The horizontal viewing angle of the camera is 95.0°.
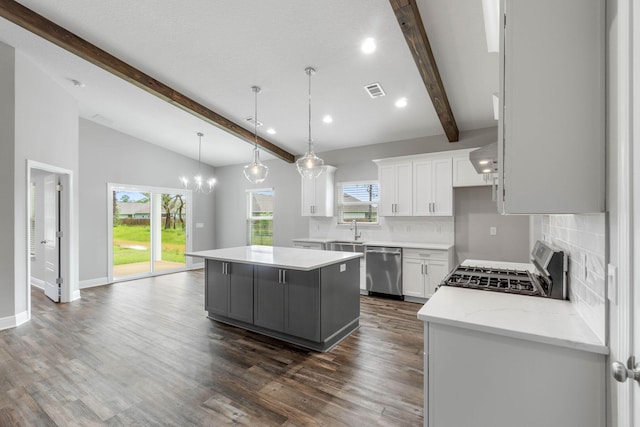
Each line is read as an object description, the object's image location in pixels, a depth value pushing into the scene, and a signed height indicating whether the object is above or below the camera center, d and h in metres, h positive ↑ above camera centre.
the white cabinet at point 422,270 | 4.49 -0.91
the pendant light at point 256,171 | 3.67 +0.53
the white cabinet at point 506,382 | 1.15 -0.73
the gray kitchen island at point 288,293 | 3.01 -0.92
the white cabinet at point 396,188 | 4.98 +0.42
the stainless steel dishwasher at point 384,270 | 4.79 -0.97
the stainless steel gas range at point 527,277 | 1.71 -0.48
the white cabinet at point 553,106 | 1.10 +0.41
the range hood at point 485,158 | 1.78 +0.35
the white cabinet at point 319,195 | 6.00 +0.36
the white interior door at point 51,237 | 4.80 -0.41
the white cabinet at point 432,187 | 4.63 +0.40
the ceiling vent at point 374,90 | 3.78 +1.62
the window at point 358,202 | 5.80 +0.21
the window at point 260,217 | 7.45 -0.12
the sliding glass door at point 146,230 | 6.42 -0.43
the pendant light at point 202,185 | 7.36 +0.72
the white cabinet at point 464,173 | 4.40 +0.60
